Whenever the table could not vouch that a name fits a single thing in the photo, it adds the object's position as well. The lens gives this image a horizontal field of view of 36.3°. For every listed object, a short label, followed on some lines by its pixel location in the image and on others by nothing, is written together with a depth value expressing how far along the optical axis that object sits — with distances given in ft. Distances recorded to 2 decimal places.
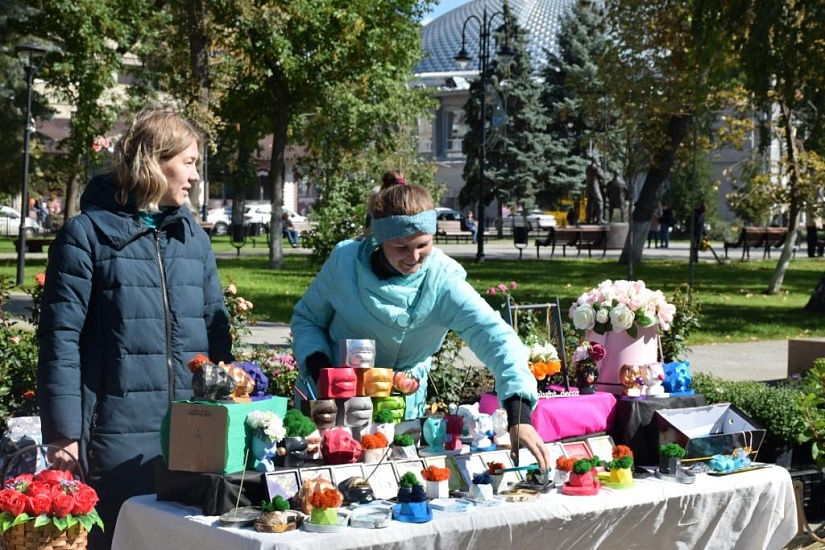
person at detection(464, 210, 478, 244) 183.81
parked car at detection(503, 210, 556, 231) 229.04
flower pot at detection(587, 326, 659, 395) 19.13
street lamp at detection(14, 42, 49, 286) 74.23
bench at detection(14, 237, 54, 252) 101.96
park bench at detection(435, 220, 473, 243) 165.75
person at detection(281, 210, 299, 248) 154.61
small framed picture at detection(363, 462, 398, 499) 13.67
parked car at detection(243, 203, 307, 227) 208.54
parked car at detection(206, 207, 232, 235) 205.57
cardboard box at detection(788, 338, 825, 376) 32.17
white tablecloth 12.41
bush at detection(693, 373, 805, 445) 22.48
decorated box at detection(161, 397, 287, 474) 12.74
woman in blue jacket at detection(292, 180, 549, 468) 14.75
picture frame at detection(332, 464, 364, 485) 13.53
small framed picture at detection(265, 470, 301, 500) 12.92
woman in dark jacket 13.62
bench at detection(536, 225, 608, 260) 124.06
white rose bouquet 19.33
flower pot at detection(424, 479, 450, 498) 13.64
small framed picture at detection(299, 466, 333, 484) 13.29
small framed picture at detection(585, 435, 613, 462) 16.33
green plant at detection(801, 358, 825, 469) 20.98
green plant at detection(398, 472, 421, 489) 13.20
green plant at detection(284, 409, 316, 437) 13.42
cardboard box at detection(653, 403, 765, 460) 16.34
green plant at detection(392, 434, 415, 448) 14.26
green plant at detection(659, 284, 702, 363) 30.35
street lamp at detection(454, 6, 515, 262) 113.39
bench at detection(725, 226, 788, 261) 127.13
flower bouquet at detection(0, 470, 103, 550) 12.57
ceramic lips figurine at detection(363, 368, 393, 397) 14.53
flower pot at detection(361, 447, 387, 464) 13.94
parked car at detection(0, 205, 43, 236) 171.65
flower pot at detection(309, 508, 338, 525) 12.36
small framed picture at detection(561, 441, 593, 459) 15.80
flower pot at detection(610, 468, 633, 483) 14.93
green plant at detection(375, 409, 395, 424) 14.55
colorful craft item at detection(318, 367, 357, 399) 14.20
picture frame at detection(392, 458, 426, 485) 13.97
